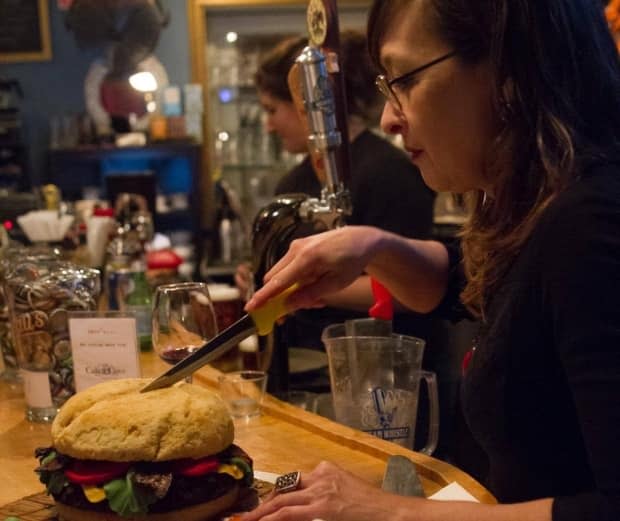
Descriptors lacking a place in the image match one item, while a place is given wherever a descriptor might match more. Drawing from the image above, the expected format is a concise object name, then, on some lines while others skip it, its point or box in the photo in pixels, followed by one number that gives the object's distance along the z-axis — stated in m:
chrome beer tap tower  1.66
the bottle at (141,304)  2.06
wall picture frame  5.22
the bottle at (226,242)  4.71
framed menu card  1.49
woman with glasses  0.86
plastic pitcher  1.38
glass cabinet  5.12
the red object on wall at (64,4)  5.23
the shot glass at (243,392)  1.56
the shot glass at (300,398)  1.71
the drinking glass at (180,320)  1.45
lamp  5.18
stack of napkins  2.96
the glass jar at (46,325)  1.57
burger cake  1.06
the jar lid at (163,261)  2.63
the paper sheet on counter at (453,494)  1.16
